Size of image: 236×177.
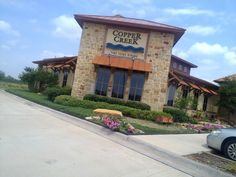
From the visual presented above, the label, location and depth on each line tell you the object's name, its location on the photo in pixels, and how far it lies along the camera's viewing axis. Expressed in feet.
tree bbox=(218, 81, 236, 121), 56.28
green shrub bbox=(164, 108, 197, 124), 38.94
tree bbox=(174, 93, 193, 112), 39.49
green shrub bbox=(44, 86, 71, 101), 40.92
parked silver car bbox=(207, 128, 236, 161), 18.65
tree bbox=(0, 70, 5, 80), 108.52
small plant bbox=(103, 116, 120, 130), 21.11
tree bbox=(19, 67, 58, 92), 52.93
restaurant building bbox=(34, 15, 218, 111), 40.04
